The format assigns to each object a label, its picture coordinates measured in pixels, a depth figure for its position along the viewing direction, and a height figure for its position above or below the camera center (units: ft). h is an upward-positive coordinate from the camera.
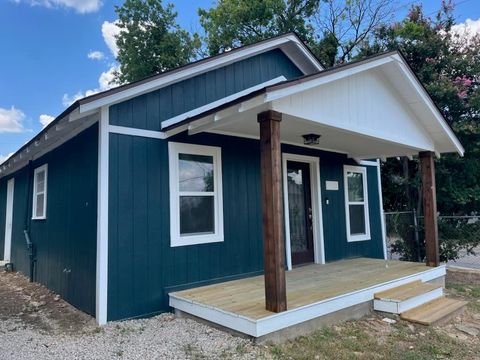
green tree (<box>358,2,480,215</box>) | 34.60 +11.25
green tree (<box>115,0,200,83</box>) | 58.80 +28.42
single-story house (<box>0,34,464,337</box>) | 13.67 +1.23
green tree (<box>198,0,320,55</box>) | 52.24 +27.90
